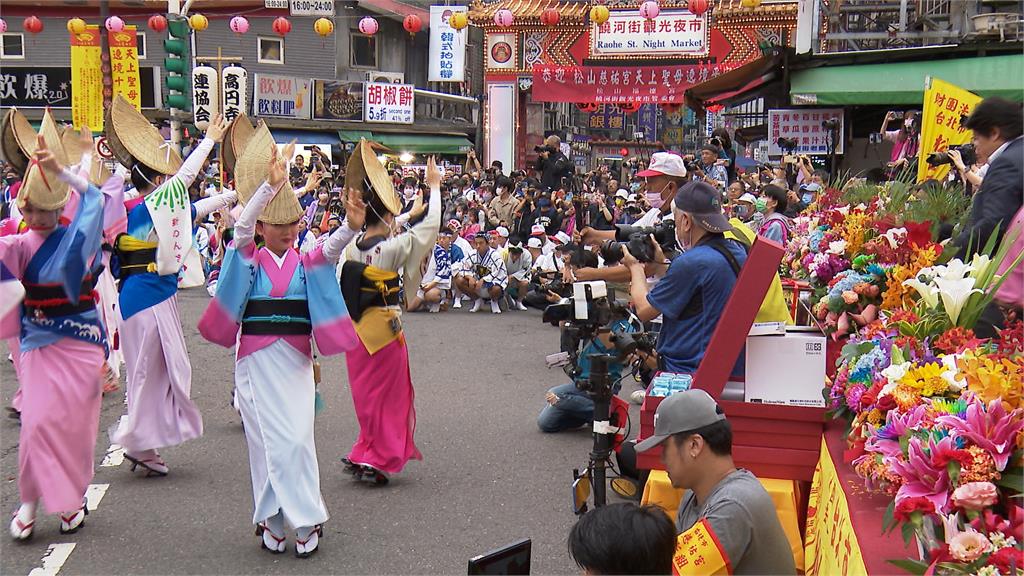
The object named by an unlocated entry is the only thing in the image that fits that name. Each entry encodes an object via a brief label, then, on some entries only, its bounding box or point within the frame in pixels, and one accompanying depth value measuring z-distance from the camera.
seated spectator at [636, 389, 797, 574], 3.18
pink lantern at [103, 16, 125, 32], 20.00
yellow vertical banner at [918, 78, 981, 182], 7.21
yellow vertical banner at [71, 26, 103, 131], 22.12
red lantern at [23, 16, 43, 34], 22.36
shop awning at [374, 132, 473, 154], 32.97
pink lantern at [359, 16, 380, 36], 20.75
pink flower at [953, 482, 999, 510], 2.50
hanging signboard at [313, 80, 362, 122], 32.16
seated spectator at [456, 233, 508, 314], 14.95
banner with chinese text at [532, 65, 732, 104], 24.66
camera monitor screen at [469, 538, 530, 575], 2.46
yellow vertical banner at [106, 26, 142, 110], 23.28
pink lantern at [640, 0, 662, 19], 20.45
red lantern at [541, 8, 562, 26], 22.78
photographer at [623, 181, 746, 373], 5.03
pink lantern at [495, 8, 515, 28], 23.45
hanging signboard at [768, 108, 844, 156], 13.55
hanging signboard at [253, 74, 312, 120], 30.72
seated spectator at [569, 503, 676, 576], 2.61
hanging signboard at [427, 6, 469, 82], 29.86
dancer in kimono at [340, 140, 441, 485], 6.54
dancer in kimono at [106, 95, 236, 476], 6.63
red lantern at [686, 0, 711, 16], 20.33
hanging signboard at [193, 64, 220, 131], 18.46
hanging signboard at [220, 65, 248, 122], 20.97
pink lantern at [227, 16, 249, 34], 21.45
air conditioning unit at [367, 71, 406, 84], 34.06
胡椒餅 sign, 32.09
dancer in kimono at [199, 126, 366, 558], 5.29
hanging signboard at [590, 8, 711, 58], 24.30
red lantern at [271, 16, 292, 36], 20.28
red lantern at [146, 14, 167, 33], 20.75
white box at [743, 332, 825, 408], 4.62
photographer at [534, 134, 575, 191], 16.89
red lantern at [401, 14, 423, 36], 19.20
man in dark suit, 4.79
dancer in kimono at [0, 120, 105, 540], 5.33
